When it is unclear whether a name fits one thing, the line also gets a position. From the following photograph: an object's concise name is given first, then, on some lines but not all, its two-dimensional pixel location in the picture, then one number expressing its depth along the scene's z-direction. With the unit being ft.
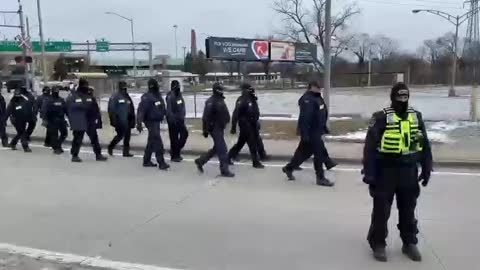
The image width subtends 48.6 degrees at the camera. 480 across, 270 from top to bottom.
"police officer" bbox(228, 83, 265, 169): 32.81
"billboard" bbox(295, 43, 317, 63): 153.01
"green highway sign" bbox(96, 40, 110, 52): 218.59
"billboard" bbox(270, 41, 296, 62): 141.63
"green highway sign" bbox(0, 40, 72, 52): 217.36
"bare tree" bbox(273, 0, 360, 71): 146.80
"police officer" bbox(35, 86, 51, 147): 41.65
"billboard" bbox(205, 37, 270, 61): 140.15
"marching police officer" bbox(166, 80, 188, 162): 35.24
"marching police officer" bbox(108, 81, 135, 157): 38.27
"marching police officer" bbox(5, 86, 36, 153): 41.19
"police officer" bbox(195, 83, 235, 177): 30.50
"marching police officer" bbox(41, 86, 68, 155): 40.98
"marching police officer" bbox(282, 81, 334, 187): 27.71
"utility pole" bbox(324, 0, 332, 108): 46.14
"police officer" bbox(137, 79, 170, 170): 33.14
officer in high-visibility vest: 15.93
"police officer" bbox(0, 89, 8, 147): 44.88
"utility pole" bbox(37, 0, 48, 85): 110.61
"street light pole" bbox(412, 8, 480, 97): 136.06
